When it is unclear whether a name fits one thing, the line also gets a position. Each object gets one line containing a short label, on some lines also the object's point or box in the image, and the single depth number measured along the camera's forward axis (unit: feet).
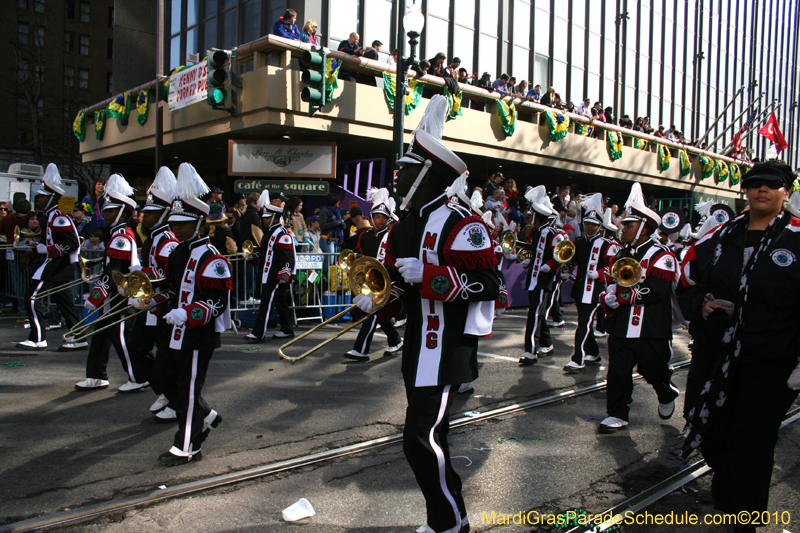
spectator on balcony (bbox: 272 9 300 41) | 49.37
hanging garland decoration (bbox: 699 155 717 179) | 95.40
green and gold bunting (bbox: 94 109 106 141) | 71.87
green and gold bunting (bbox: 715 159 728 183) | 98.87
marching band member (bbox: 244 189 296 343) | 31.14
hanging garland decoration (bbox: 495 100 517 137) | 62.69
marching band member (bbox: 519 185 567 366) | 26.71
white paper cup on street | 11.93
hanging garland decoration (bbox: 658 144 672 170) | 85.61
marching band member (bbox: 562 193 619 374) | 25.25
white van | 58.85
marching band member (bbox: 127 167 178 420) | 18.02
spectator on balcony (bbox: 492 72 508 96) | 63.41
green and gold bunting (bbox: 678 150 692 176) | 90.17
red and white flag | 80.75
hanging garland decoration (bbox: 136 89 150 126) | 62.31
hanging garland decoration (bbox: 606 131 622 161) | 76.84
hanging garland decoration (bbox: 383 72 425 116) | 52.95
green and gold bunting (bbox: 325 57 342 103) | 48.96
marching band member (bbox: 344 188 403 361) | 26.99
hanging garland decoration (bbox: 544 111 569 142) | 67.67
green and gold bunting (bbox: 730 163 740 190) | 103.02
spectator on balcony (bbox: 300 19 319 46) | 50.98
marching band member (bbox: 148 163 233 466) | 14.66
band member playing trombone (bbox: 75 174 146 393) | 20.90
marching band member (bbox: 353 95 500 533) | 10.63
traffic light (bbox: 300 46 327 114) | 36.47
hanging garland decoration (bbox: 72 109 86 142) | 75.66
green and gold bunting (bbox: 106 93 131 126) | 65.96
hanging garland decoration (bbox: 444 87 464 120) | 56.03
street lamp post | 35.15
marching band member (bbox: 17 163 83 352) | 27.71
